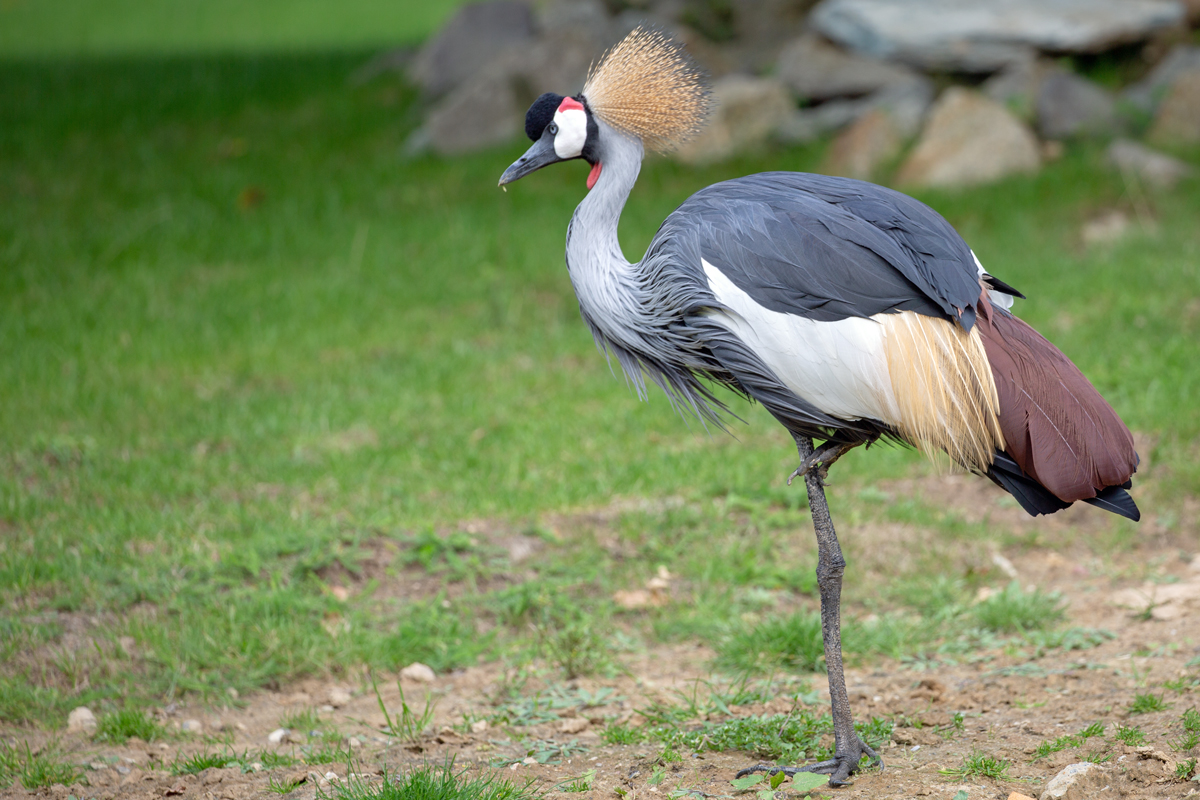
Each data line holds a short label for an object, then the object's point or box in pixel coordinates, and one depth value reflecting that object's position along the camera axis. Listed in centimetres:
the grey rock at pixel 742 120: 2033
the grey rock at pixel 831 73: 2120
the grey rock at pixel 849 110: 1989
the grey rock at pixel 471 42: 2539
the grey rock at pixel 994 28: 2041
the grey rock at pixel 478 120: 2225
